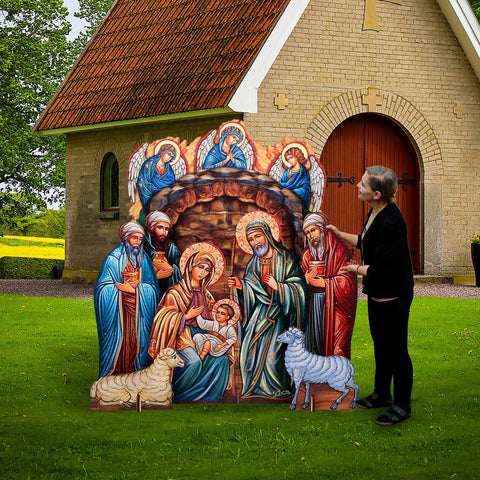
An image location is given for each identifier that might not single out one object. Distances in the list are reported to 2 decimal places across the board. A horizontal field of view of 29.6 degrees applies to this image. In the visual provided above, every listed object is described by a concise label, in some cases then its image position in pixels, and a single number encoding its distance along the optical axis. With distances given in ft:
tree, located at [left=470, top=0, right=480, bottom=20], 97.98
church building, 65.21
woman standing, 24.53
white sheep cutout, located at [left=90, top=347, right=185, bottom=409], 25.81
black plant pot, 70.03
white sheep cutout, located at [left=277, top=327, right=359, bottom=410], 26.17
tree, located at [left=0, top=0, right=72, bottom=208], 103.24
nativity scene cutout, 26.23
